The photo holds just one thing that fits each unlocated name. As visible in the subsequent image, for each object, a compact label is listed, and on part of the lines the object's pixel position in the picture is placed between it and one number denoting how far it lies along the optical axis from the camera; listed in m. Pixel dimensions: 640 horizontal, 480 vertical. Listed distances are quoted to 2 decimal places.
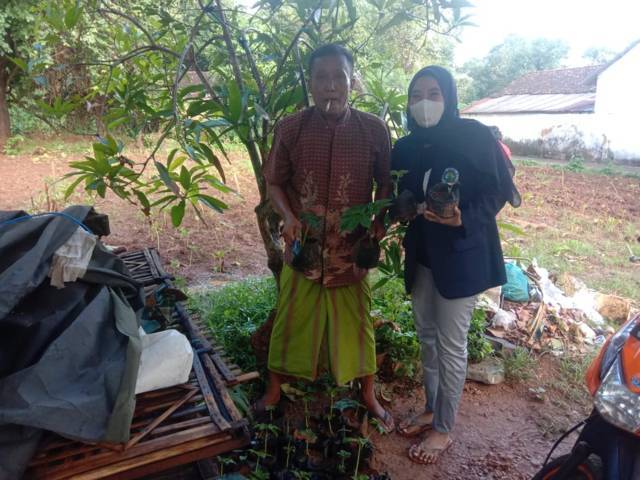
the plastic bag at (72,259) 1.53
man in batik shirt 1.92
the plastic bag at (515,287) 3.50
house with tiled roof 13.23
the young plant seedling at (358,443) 1.90
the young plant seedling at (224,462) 1.84
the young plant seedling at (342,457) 1.88
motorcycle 1.34
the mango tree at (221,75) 1.96
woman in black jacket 1.76
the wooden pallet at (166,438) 1.37
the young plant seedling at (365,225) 1.83
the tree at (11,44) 7.44
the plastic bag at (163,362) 1.63
